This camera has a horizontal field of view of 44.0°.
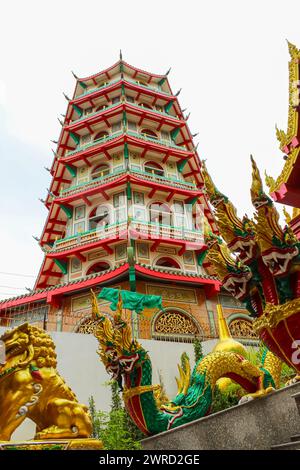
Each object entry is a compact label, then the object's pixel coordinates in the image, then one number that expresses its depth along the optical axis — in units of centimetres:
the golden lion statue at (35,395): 354
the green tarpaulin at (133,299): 1063
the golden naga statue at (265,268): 350
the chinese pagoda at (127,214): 1333
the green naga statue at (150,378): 543
